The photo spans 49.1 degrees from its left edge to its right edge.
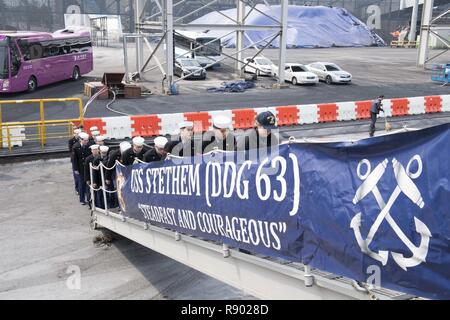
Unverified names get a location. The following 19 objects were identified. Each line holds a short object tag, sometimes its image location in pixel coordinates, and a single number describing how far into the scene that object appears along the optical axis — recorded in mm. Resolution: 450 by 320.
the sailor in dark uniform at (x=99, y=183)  11041
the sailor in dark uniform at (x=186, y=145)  7719
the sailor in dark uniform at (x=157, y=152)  8406
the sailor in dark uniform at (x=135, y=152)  9273
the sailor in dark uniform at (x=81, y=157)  12899
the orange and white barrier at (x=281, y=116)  19859
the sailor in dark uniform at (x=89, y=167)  11034
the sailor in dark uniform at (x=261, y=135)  6254
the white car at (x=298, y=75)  35719
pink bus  27906
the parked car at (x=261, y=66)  40031
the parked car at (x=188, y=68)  38375
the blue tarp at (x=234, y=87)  33719
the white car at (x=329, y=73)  36500
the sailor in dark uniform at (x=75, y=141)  13633
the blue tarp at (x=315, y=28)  71688
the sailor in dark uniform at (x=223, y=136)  6758
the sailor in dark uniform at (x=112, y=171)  10195
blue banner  3590
